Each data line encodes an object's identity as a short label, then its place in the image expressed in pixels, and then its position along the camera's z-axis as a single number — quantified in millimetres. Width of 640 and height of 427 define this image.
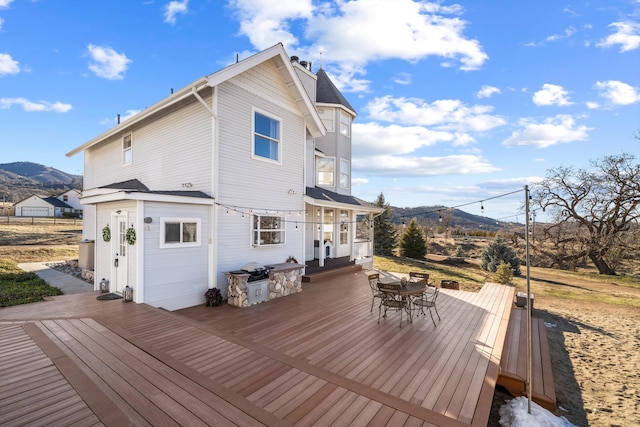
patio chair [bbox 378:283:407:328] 6702
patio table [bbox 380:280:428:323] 6794
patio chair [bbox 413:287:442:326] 6946
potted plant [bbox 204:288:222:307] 7961
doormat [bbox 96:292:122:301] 7725
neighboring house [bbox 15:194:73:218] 63406
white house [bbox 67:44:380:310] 7398
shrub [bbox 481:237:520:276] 19141
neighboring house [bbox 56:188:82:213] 68125
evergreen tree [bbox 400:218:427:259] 24359
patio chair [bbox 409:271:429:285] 8261
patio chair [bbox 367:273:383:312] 8261
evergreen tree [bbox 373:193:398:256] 26625
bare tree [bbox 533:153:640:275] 20750
